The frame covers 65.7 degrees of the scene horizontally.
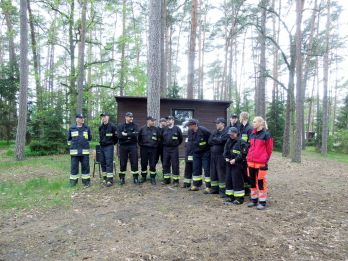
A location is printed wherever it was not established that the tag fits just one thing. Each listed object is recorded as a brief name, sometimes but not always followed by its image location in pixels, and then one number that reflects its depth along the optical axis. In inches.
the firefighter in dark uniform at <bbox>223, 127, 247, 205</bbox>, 238.4
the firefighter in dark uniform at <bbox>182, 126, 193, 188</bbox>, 294.0
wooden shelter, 518.0
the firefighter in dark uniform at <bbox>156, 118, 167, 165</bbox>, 319.3
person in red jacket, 223.1
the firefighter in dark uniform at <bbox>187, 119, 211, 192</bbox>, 286.8
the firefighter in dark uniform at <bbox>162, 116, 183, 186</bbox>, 306.7
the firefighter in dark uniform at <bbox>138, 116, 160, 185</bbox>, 312.0
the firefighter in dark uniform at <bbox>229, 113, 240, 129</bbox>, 262.5
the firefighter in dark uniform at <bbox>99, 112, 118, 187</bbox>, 311.7
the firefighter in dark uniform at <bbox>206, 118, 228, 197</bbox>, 266.1
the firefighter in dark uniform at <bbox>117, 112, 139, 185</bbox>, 307.9
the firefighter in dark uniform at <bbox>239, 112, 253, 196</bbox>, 247.0
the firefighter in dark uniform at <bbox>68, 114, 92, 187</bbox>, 307.7
